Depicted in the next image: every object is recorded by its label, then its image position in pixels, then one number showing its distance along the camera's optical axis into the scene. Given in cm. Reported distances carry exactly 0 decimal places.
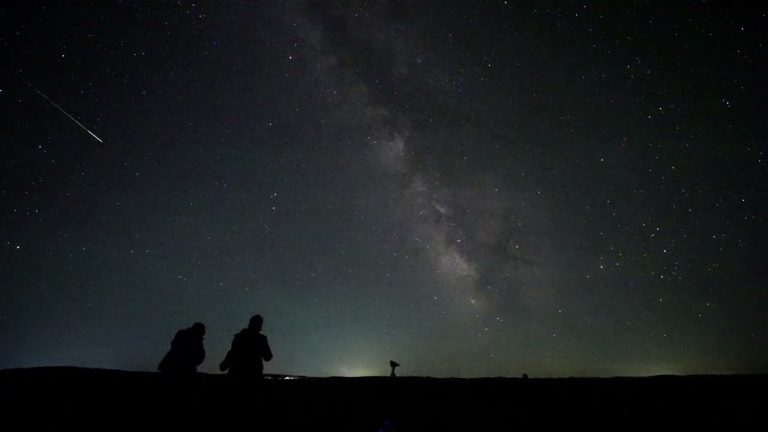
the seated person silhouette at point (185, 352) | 553
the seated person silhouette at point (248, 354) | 510
